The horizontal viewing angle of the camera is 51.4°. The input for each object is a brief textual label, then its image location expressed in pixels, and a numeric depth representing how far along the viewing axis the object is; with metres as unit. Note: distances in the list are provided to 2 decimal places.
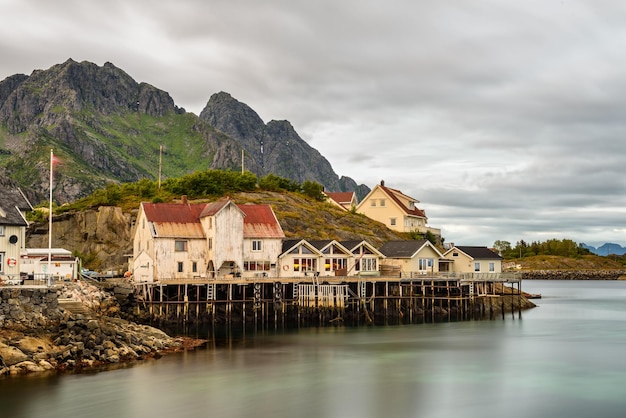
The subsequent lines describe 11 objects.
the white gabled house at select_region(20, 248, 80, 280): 58.47
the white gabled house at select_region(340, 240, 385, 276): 68.19
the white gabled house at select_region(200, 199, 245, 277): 62.31
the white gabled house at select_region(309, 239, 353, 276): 66.81
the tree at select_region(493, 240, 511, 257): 196.95
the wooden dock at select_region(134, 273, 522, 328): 59.72
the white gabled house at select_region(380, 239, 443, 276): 70.69
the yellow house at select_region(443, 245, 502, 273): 76.12
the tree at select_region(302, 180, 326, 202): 112.56
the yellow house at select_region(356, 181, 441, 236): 103.06
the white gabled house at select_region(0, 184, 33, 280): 44.50
